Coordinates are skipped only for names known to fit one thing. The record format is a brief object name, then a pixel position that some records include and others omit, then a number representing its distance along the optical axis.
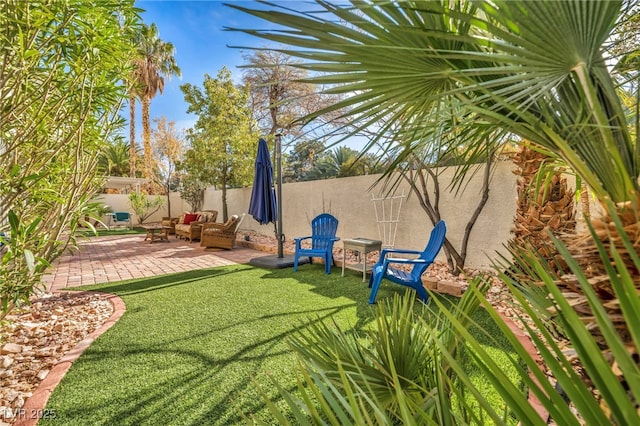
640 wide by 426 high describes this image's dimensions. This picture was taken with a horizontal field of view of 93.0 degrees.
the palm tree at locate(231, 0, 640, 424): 0.74
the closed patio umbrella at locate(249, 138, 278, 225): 7.07
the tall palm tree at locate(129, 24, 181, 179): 17.66
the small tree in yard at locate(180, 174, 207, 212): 13.91
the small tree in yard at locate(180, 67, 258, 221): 10.72
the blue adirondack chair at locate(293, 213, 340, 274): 5.44
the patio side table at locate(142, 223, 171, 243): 9.73
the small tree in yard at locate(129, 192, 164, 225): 15.41
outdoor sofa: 10.04
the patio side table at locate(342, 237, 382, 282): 4.79
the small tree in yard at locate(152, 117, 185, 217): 20.86
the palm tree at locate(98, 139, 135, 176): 19.85
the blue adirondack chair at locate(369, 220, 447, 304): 3.54
